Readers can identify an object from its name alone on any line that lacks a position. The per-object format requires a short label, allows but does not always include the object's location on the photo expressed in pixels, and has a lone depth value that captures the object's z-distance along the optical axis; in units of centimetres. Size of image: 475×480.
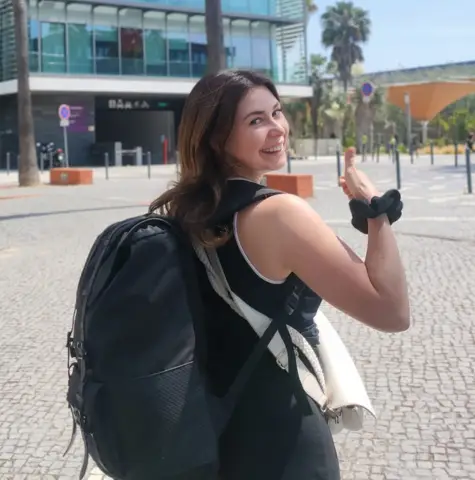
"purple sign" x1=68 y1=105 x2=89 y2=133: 3862
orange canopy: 6328
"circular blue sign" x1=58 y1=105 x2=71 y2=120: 2664
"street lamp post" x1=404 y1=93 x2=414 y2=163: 3663
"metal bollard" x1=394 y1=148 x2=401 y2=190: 1722
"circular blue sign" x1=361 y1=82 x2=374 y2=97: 2566
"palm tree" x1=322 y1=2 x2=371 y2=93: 7875
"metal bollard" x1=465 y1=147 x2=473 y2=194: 1517
